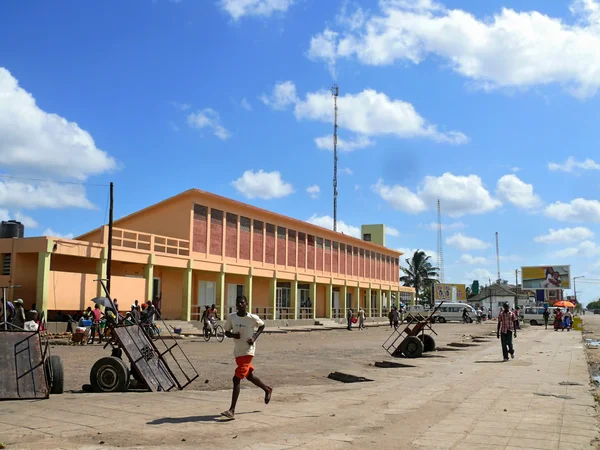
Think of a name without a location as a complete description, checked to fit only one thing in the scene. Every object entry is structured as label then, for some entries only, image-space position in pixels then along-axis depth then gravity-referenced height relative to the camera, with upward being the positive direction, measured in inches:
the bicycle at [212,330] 973.8 -55.5
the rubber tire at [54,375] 370.0 -49.4
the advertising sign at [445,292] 3164.6 +36.2
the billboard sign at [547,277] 3732.8 +140.7
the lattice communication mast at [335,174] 2224.4 +487.0
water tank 1031.6 +120.2
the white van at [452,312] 2186.8 -51.4
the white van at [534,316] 2050.9 -60.3
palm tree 3075.8 +145.9
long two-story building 952.9 +73.7
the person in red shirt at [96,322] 829.2 -35.3
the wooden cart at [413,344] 684.7 -54.1
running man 305.6 -20.2
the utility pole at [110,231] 980.0 +114.6
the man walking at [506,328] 668.7 -33.7
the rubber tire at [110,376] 380.2 -51.4
